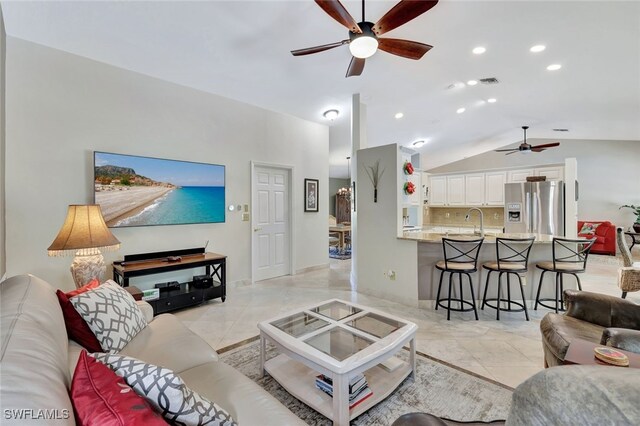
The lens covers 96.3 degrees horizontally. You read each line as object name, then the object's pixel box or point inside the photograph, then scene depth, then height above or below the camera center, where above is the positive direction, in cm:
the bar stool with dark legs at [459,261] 321 -57
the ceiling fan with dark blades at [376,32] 199 +145
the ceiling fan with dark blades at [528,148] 568 +132
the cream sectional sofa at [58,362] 63 -45
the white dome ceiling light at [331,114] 502 +180
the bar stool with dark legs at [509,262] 320 -58
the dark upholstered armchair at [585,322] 174 -75
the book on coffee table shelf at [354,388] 167 -105
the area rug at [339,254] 711 -104
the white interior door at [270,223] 475 -14
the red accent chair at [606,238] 695 -61
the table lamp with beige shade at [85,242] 232 -21
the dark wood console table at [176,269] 318 -64
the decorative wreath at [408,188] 387 +35
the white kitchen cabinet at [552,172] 628 +91
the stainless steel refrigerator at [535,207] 593 +13
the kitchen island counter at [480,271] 358 -73
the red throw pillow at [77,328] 142 -56
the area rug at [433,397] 171 -121
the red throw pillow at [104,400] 70 -49
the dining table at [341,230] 722 -40
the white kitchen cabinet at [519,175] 667 +92
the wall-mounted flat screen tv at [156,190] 324 +31
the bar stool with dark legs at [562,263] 318 -57
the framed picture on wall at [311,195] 537 +37
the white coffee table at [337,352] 157 -85
